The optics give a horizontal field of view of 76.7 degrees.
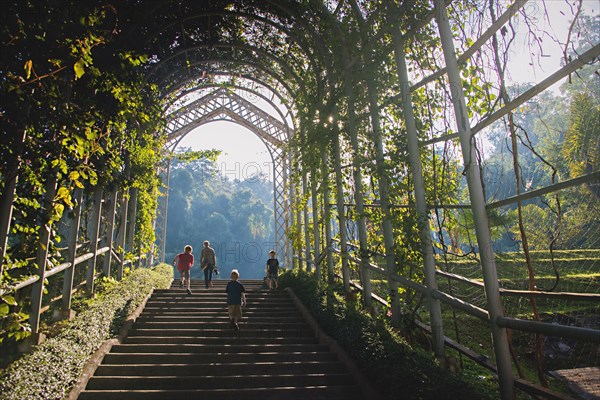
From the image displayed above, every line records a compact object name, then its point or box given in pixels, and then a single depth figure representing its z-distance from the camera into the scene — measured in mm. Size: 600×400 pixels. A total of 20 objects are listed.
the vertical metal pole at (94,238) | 7363
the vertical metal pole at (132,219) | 10891
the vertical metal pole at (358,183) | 6648
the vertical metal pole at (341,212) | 7527
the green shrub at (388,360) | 3471
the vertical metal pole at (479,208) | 3467
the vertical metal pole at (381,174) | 5742
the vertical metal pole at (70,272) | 6188
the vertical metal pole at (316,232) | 9336
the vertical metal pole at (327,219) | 8430
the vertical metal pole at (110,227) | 8531
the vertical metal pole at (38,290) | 4652
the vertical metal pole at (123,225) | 9715
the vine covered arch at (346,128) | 3084
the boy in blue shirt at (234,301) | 6812
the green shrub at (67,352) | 3521
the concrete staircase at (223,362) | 4320
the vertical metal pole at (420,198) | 4680
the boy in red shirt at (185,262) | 9586
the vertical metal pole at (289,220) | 13931
